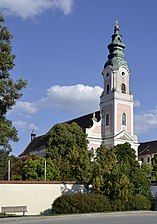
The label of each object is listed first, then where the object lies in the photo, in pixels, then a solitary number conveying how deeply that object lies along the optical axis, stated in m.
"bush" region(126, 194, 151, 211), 29.75
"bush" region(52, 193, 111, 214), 27.58
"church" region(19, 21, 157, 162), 72.94
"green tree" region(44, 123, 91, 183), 47.30
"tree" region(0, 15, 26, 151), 21.98
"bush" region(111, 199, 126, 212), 28.86
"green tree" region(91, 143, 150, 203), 29.38
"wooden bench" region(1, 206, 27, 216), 26.39
